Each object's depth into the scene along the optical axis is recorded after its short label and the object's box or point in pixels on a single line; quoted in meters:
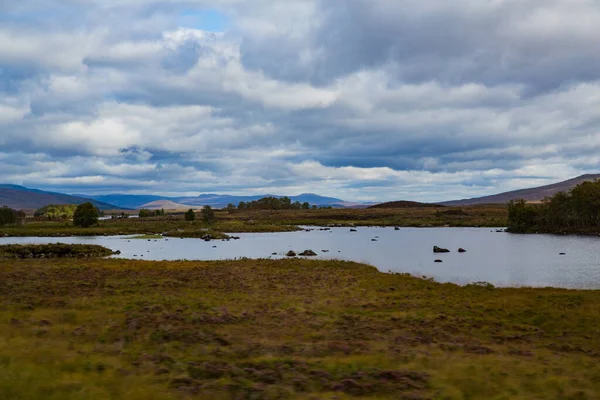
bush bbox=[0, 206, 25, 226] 191.12
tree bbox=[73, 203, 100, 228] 185.25
